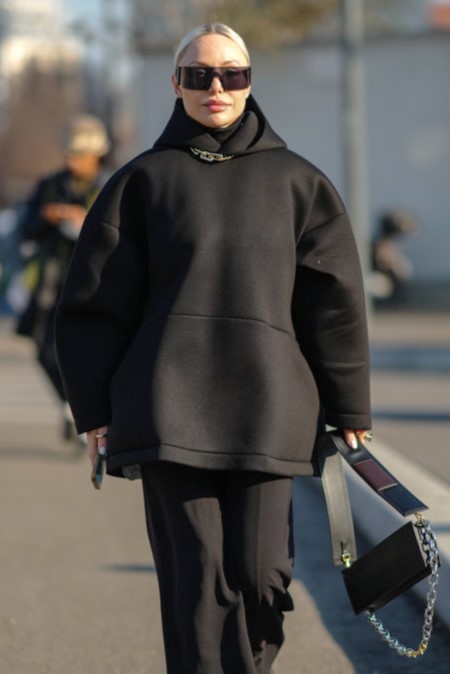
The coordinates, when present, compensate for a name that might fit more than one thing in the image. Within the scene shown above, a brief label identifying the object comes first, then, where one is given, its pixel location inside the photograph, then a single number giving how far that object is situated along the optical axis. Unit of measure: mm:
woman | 7625
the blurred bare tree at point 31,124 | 161250
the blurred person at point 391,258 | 42656
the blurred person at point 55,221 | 17453
